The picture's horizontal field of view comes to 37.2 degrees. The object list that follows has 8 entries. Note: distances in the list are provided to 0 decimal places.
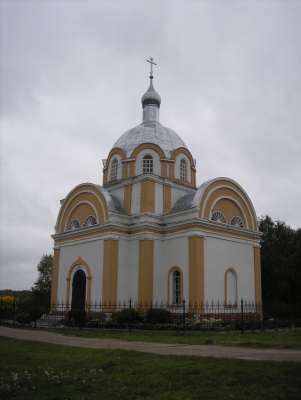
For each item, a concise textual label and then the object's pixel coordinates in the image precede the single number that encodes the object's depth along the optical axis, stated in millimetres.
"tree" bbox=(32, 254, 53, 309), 33750
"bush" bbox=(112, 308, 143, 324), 19031
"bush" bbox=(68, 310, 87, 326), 19562
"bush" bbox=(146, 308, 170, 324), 19547
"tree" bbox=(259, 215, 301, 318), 28969
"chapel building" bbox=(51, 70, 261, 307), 22891
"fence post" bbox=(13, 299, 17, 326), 21909
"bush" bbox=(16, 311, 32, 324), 20953
